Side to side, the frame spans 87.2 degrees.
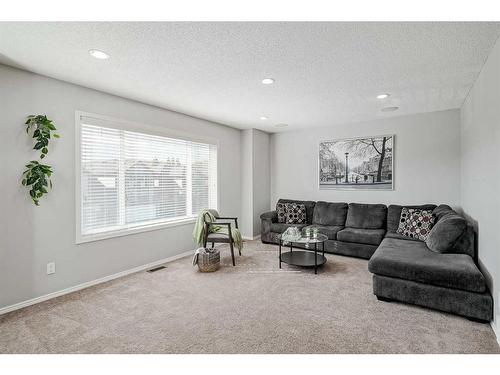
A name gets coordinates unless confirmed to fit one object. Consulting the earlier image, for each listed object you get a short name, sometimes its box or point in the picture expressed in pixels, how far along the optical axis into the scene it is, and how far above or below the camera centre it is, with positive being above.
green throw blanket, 4.01 -0.65
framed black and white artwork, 4.76 +0.49
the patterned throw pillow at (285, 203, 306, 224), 5.18 -0.50
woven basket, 3.53 -0.99
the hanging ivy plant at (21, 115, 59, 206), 2.60 +0.24
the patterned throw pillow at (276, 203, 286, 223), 5.27 -0.48
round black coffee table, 3.54 -1.01
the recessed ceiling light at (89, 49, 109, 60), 2.27 +1.19
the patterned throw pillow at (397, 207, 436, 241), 3.73 -0.50
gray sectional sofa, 2.26 -0.79
